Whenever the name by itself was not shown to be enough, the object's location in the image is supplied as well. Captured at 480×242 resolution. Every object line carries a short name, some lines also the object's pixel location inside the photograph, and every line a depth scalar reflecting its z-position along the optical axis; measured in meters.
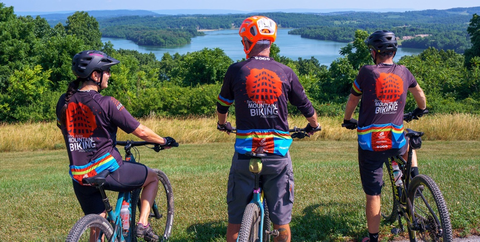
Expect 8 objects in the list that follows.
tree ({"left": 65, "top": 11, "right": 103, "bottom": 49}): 84.00
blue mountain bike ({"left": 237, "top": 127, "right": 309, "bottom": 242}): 3.32
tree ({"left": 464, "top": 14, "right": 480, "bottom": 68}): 42.91
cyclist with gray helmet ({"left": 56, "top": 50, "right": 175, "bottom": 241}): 3.57
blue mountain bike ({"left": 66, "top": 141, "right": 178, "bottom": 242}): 3.36
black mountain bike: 3.77
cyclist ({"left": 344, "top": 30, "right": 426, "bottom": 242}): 4.10
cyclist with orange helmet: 3.45
